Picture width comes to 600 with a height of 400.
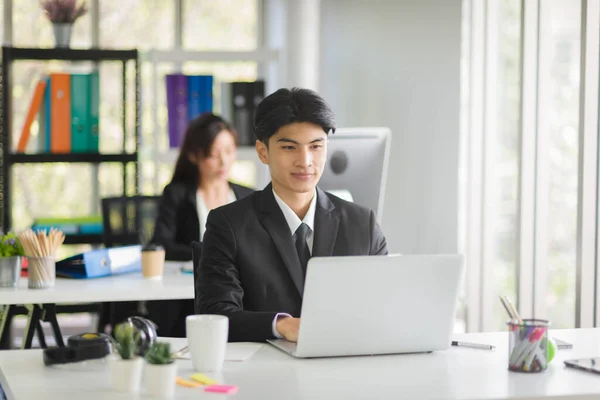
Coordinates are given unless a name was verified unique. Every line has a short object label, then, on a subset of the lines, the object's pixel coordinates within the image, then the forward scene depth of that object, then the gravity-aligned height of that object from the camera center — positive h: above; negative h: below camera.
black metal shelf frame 4.65 +0.14
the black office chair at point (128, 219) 4.32 -0.29
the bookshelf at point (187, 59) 5.00 +0.55
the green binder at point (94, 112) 4.62 +0.23
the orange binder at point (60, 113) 4.61 +0.23
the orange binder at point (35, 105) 4.61 +0.26
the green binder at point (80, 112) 4.63 +0.23
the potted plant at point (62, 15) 4.77 +0.74
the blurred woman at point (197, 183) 4.18 -0.11
